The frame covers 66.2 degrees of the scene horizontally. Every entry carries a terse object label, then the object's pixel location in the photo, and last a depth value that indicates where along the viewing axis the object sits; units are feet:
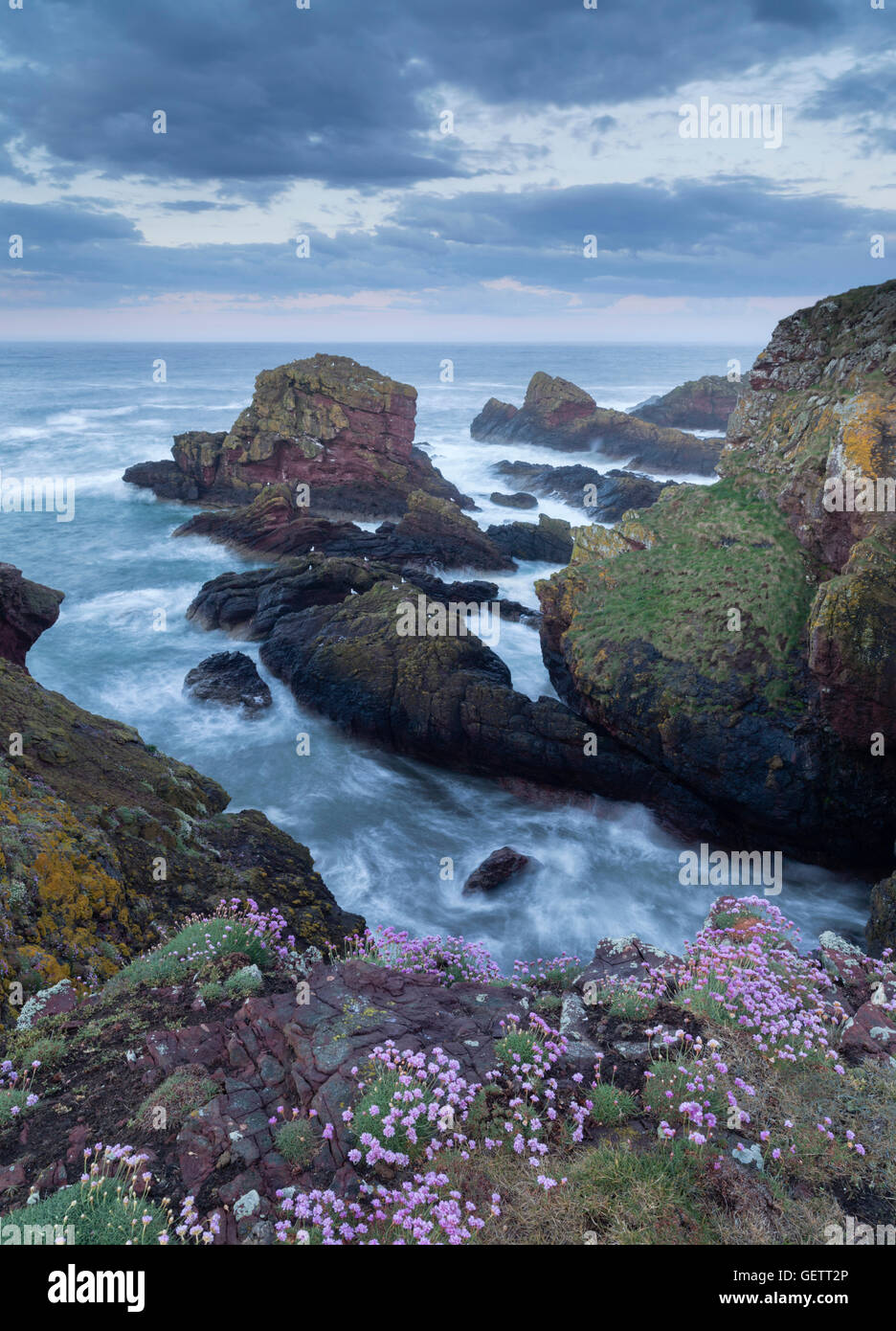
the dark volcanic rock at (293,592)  89.66
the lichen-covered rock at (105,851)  24.04
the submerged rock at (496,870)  51.85
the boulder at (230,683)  75.46
